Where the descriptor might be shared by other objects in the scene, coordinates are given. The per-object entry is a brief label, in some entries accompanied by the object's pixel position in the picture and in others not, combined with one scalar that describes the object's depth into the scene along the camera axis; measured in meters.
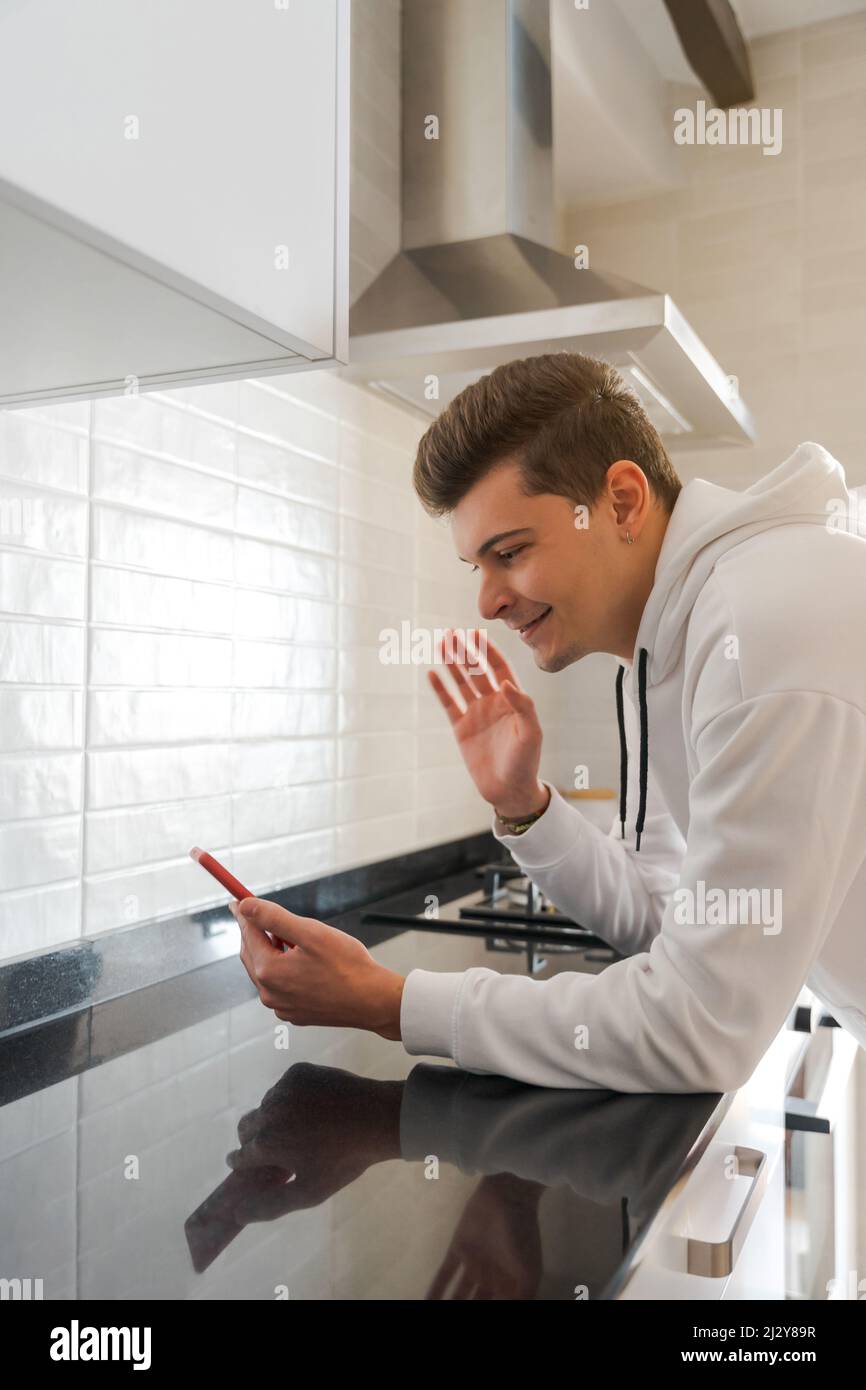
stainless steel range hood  1.32
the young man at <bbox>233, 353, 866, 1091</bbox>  0.78
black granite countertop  0.62
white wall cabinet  0.65
